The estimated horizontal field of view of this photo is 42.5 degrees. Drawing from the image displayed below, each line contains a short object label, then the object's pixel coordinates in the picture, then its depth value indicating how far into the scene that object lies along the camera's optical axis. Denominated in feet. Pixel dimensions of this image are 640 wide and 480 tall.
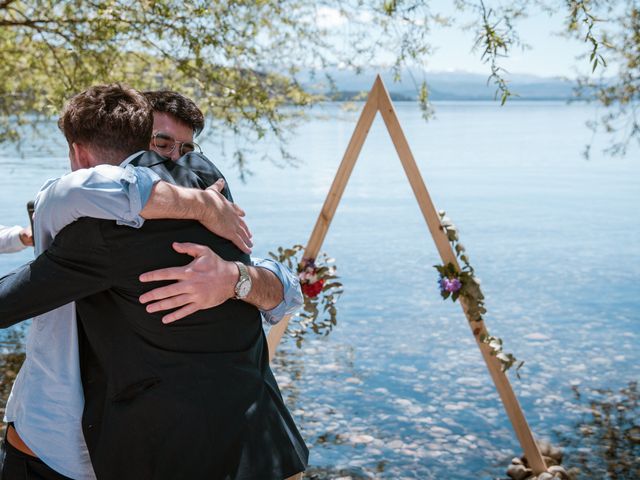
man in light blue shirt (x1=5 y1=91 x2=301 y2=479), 6.21
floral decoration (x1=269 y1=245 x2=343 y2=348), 14.90
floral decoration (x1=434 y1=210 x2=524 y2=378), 14.35
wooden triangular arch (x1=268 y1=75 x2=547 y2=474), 13.78
